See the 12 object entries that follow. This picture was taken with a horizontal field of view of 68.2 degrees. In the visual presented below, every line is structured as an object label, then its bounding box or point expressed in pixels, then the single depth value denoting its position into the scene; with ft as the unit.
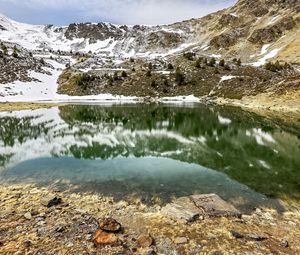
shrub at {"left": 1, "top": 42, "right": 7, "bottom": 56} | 292.05
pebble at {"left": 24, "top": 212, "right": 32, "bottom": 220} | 33.36
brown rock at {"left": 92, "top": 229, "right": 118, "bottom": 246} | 28.43
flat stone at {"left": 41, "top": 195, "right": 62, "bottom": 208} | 37.13
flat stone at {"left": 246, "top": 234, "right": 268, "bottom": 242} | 29.85
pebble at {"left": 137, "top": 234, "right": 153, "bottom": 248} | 28.45
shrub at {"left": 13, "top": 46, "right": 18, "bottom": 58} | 293.64
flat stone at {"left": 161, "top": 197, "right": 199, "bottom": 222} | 34.37
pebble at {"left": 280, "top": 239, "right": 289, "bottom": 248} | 28.84
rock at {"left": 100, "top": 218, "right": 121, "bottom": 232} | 30.53
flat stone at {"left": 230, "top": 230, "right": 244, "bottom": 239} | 30.28
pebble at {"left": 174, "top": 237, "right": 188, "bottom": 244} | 29.29
